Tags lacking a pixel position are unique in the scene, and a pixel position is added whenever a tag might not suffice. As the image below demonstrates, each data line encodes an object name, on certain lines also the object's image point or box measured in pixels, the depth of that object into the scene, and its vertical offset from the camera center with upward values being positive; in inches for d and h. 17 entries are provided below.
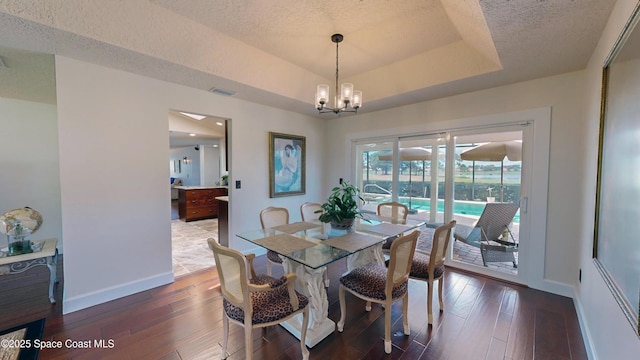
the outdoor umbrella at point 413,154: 140.6 +11.6
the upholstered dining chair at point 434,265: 79.7 -32.8
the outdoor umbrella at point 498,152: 113.0 +10.7
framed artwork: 153.9 +5.4
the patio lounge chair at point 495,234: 117.4 -31.2
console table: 83.7 -33.1
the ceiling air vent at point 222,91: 119.6 +41.5
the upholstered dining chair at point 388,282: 67.4 -34.2
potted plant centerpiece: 94.0 -15.1
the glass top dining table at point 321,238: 70.9 -23.5
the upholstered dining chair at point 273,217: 109.5 -21.5
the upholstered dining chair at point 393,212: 114.5 -20.7
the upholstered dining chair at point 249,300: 56.9 -34.4
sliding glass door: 115.1 -2.5
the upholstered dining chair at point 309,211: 125.5 -20.3
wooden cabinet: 235.3 -31.4
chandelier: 94.7 +30.7
